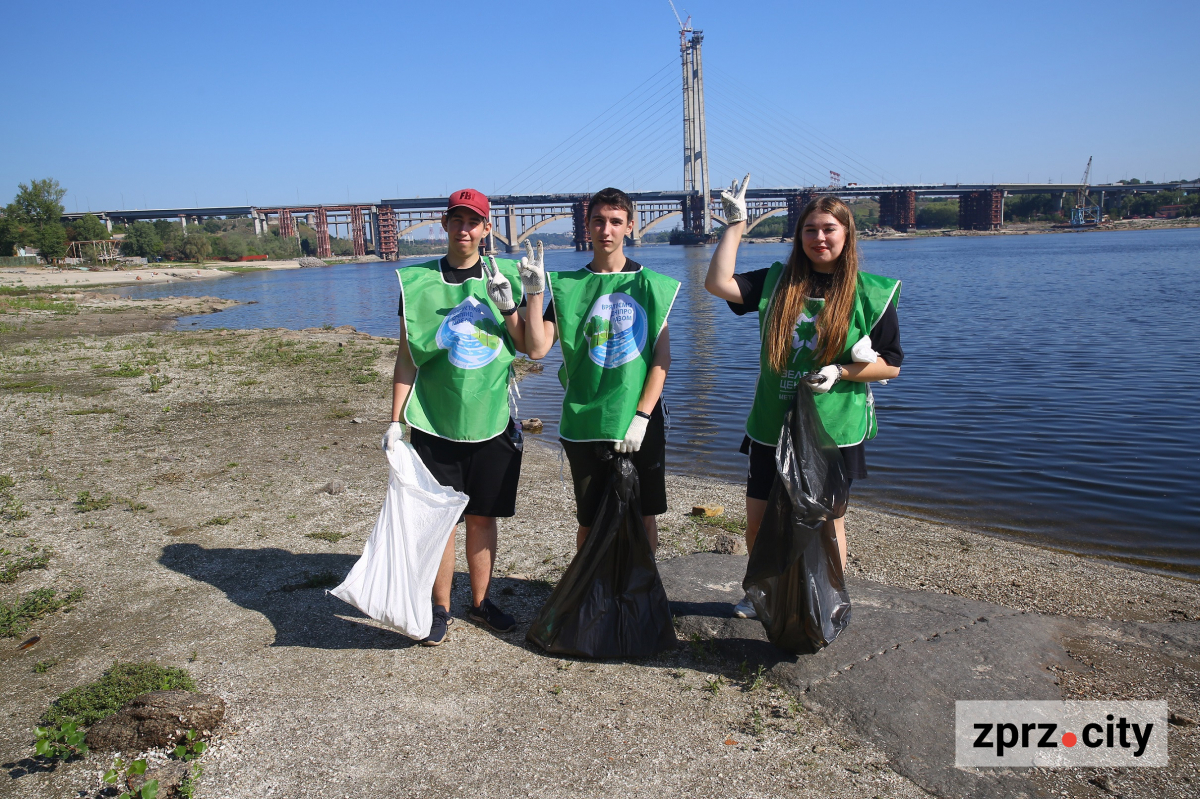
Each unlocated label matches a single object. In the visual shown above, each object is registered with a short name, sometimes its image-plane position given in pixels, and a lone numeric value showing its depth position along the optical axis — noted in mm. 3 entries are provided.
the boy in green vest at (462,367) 3123
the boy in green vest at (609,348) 2986
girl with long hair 2867
